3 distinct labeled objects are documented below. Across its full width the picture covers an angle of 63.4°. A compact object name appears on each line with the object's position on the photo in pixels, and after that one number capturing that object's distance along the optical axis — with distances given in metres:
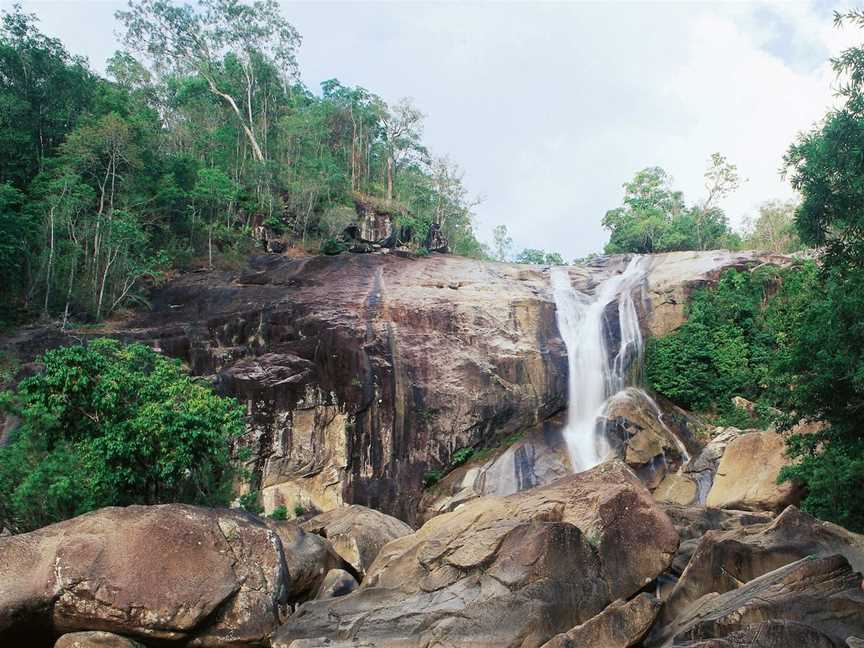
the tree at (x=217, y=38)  39.94
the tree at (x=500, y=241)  52.75
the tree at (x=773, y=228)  40.66
